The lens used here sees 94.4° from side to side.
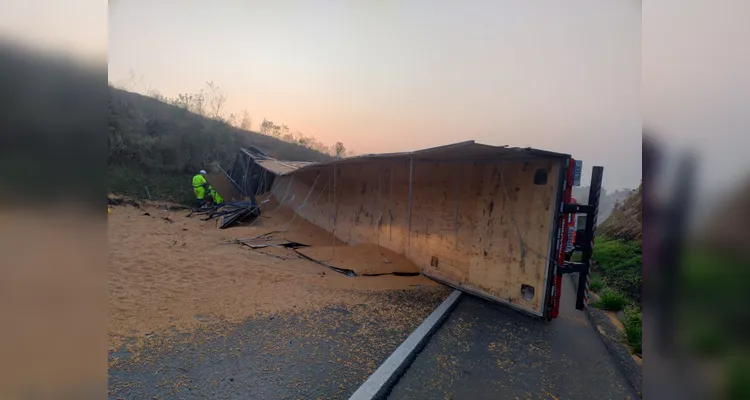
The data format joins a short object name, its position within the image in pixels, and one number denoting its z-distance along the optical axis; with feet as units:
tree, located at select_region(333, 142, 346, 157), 140.99
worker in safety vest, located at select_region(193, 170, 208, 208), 48.26
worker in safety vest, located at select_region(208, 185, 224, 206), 50.54
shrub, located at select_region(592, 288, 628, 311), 22.00
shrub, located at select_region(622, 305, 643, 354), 15.35
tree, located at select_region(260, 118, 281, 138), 138.58
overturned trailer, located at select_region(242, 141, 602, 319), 16.48
